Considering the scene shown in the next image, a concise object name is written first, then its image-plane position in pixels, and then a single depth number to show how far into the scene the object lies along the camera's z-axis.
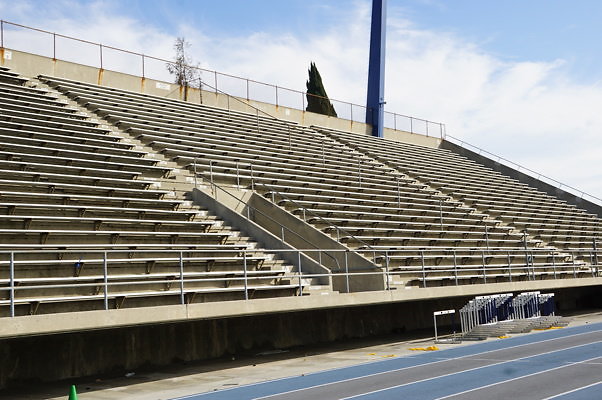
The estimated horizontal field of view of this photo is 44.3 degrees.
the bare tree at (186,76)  25.52
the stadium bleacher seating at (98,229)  10.64
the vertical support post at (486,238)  20.45
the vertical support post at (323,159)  22.93
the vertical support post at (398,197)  21.27
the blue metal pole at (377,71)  32.25
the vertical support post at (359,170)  22.30
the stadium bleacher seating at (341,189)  17.64
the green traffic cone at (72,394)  6.97
